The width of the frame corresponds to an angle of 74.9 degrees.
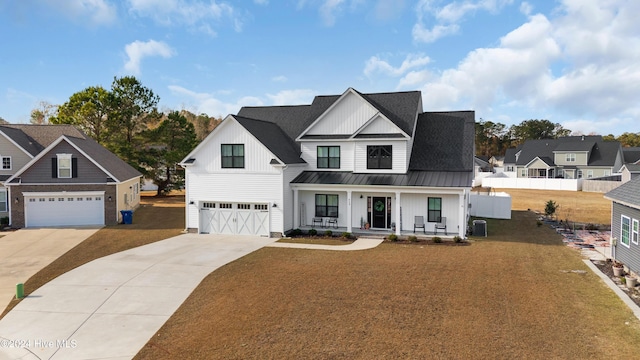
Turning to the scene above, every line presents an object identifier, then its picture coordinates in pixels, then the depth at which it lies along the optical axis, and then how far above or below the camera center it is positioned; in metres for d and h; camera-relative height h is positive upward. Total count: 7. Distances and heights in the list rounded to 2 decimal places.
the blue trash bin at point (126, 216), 28.05 -2.92
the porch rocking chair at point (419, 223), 23.05 -2.83
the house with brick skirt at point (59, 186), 26.66 -0.88
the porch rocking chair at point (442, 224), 22.64 -2.84
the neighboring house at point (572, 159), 64.38 +2.00
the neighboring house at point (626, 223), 14.59 -1.91
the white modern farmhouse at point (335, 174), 23.25 -0.11
